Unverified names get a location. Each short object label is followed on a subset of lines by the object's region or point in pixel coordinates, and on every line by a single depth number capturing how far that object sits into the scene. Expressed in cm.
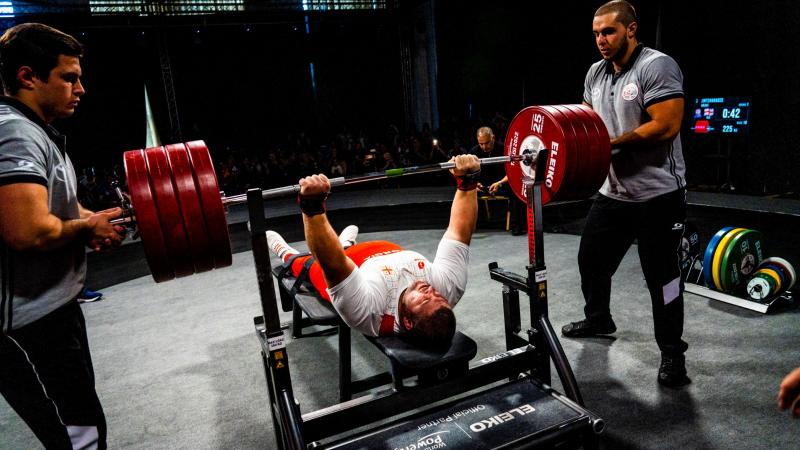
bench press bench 174
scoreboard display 567
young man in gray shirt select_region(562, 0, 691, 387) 203
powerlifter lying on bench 171
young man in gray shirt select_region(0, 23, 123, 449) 115
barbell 139
